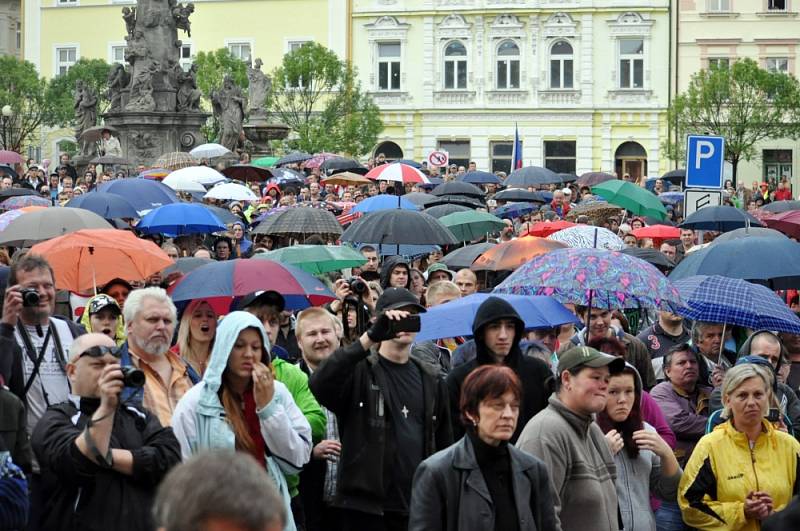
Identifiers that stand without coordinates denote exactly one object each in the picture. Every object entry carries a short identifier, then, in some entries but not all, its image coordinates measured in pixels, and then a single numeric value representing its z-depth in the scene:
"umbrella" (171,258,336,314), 11.23
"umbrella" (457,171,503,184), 38.19
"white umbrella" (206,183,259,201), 25.72
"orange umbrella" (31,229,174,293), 12.58
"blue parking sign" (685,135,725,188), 17.66
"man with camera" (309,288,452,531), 8.58
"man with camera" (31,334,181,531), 7.10
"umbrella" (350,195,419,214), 22.73
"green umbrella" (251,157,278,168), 39.87
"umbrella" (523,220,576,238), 20.45
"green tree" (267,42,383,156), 63.59
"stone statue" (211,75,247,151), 40.41
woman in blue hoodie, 7.49
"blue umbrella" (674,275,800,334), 11.52
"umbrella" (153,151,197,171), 33.12
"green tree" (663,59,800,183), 58.12
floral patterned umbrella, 11.36
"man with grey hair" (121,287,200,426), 8.21
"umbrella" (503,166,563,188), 35.56
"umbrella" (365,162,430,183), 29.09
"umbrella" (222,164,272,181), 32.91
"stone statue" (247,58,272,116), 49.12
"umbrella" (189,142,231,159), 34.84
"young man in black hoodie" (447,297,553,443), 9.08
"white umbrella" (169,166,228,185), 27.65
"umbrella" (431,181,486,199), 29.94
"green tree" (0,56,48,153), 66.38
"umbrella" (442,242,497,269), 17.26
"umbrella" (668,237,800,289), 13.75
